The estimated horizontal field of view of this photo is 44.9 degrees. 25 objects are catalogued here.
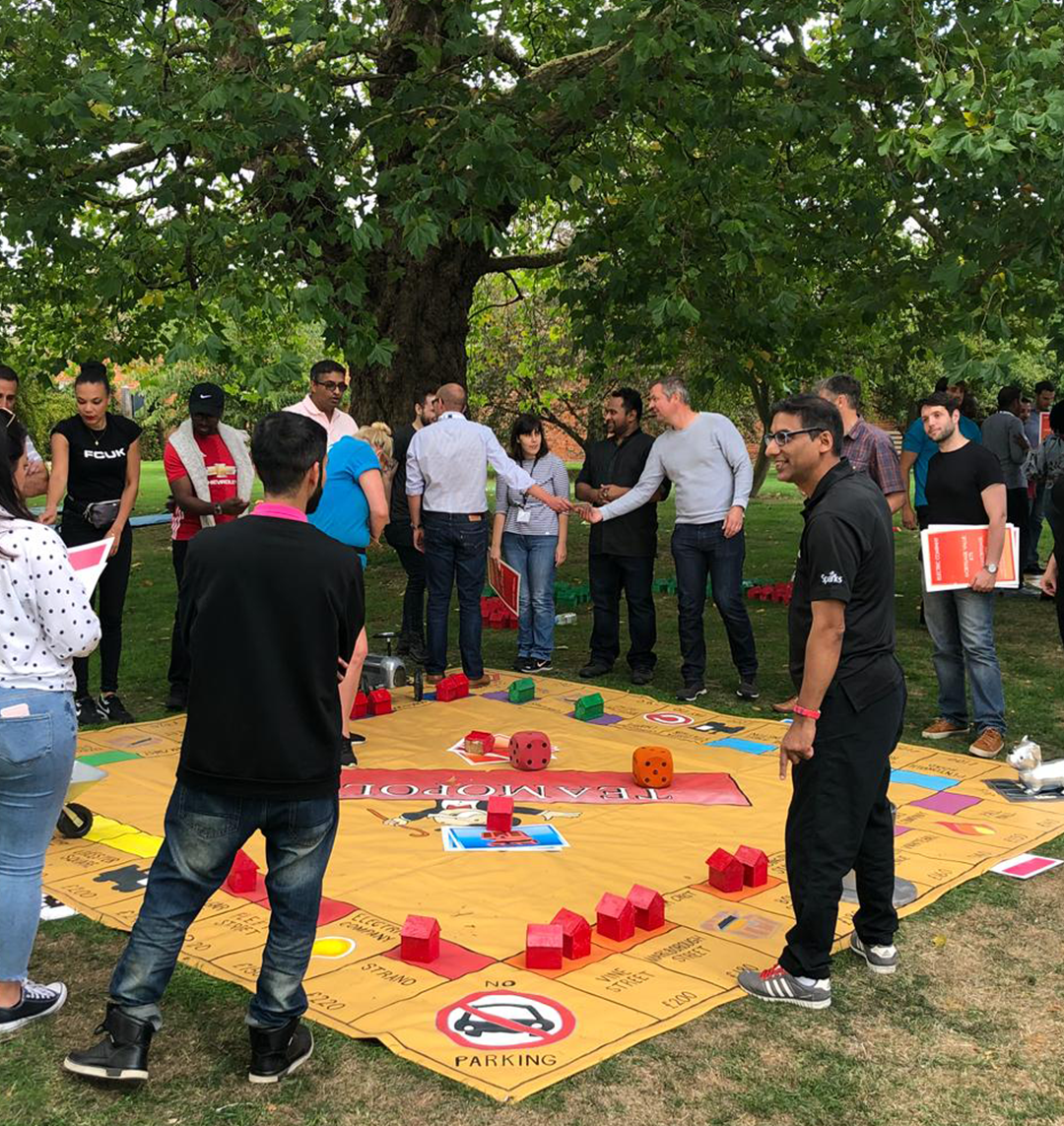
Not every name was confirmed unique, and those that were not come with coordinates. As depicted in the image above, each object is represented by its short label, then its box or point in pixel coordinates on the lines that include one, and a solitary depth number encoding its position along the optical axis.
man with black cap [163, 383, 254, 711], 8.43
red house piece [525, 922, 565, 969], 4.56
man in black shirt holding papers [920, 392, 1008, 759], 7.41
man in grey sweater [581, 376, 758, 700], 9.10
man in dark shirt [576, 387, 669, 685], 9.73
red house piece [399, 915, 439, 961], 4.60
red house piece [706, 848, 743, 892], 5.40
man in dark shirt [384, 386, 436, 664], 10.39
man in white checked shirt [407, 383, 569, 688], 9.16
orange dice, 6.89
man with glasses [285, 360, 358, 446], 7.52
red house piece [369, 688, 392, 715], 8.62
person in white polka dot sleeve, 3.83
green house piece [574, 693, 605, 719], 8.49
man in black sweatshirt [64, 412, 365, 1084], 3.61
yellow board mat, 4.22
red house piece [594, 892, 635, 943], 4.83
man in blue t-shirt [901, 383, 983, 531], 10.60
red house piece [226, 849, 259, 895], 5.32
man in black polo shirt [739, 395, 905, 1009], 4.20
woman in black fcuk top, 8.07
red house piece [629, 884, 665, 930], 4.95
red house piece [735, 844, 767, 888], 5.43
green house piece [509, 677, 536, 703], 8.91
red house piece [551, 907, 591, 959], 4.66
